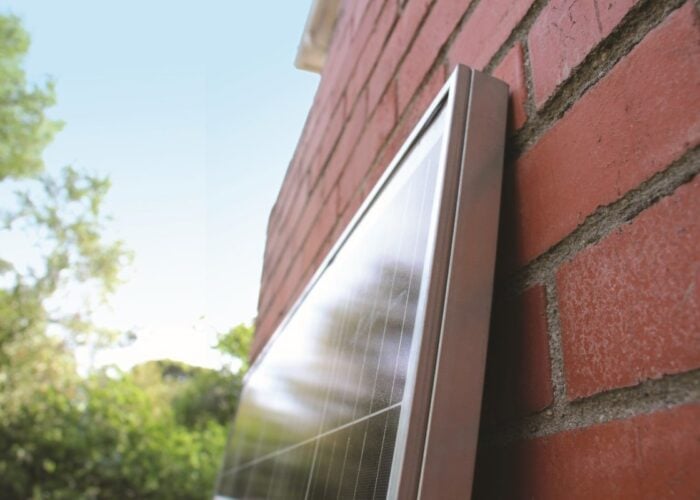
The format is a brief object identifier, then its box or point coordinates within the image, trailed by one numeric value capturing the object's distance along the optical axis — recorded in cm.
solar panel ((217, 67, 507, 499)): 55
